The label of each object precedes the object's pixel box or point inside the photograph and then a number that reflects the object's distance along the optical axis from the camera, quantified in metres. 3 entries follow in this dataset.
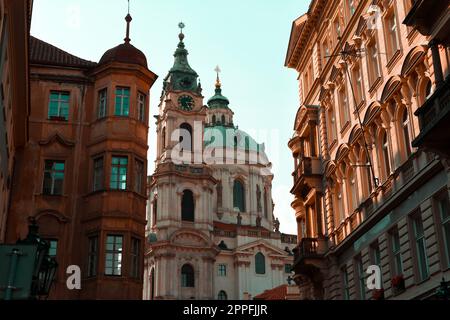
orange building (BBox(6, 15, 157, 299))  24.16
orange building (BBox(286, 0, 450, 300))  19.97
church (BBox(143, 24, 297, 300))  78.38
